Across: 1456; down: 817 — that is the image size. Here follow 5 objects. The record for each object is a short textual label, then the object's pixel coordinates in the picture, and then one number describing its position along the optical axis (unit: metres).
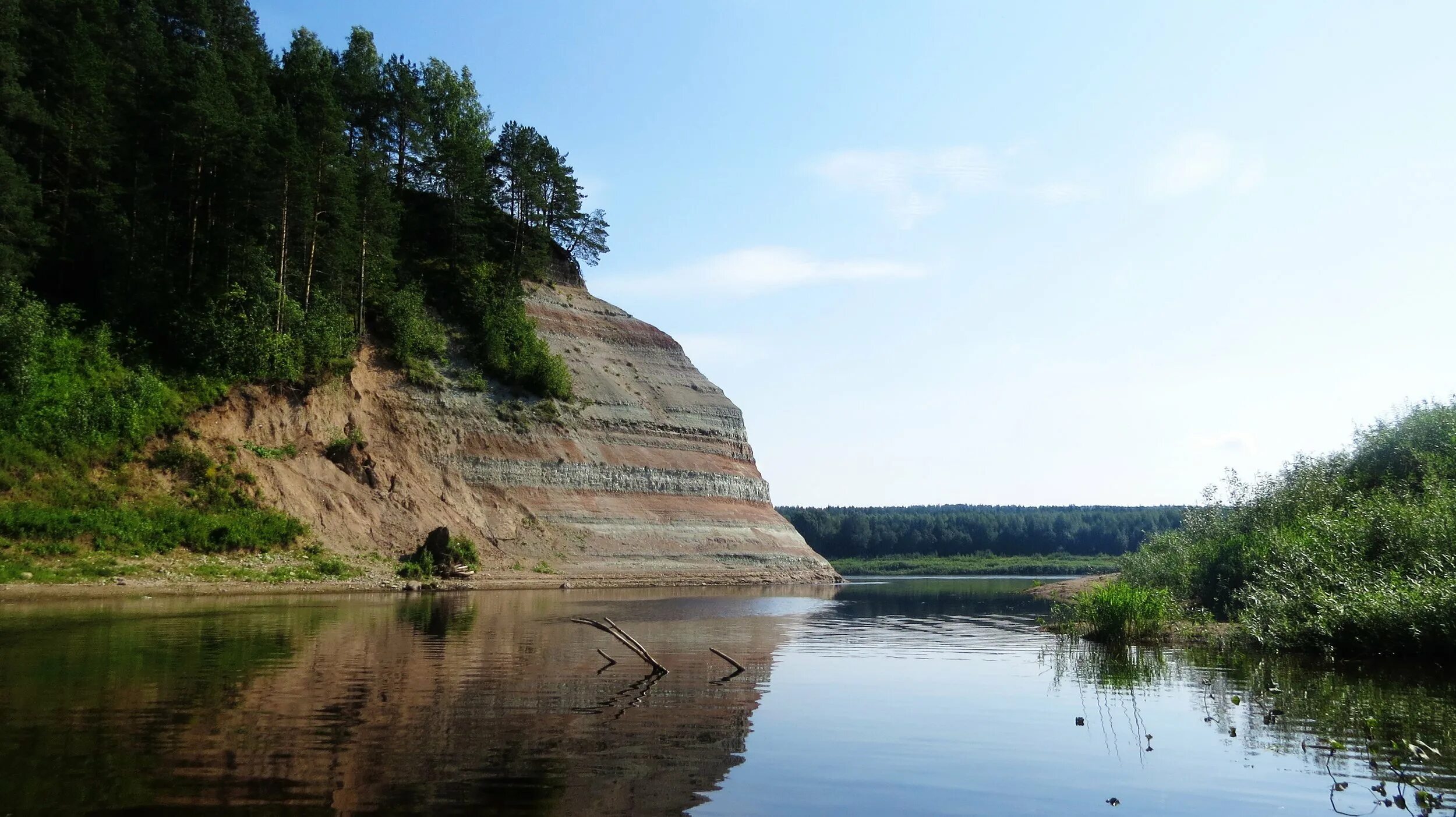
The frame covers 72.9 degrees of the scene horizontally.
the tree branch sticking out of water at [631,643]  18.89
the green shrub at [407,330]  65.38
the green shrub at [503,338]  71.38
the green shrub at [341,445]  56.97
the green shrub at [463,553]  55.47
